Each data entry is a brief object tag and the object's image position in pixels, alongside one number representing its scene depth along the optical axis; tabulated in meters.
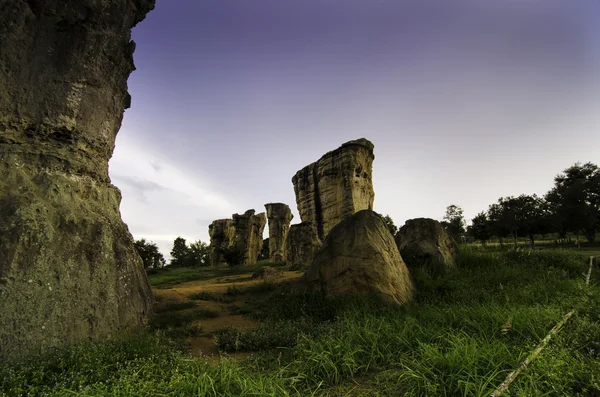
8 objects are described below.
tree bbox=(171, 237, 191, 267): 57.70
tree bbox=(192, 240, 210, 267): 57.32
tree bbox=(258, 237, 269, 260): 61.31
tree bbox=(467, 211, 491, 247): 44.95
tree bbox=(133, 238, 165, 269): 38.95
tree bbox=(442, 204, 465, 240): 51.37
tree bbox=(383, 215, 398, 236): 53.59
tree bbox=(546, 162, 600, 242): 34.50
